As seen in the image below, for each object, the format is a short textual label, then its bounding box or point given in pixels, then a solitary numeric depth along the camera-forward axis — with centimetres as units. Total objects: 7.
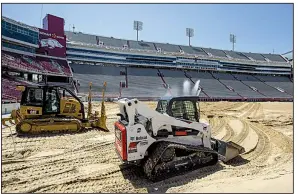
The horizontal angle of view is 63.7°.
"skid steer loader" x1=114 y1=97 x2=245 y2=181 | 565
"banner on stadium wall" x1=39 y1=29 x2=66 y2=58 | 3881
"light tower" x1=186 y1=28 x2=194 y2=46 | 7544
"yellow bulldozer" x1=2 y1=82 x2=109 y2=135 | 1071
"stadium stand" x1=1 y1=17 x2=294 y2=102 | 3475
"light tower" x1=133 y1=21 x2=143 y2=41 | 6921
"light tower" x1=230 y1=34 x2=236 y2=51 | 8188
